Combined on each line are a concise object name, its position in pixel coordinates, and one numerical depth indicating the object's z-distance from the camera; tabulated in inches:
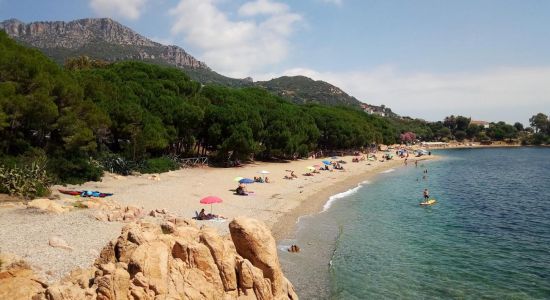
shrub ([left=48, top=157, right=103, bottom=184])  1325.0
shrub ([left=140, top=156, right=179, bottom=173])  1778.3
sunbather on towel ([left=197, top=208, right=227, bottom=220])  1081.4
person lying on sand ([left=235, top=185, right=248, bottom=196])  1504.7
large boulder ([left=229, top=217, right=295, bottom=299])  538.6
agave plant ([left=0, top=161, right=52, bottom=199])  1050.7
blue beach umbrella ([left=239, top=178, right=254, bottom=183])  1649.4
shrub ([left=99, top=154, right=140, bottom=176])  1643.7
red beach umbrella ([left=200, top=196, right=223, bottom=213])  1112.8
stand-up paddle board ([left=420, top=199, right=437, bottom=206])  1636.3
